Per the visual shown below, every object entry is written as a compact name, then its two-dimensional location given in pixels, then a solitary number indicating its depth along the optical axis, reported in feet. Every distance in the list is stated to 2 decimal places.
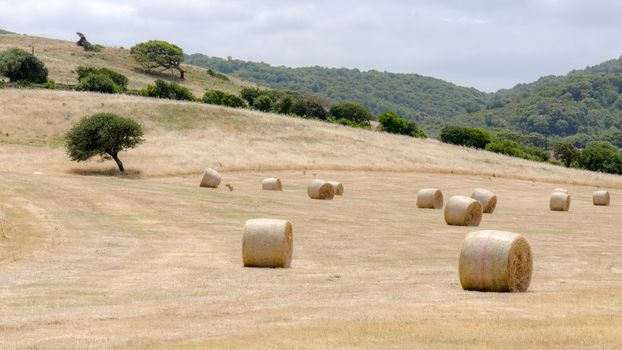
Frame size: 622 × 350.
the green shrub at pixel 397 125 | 491.35
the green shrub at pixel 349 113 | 529.45
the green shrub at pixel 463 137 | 497.46
